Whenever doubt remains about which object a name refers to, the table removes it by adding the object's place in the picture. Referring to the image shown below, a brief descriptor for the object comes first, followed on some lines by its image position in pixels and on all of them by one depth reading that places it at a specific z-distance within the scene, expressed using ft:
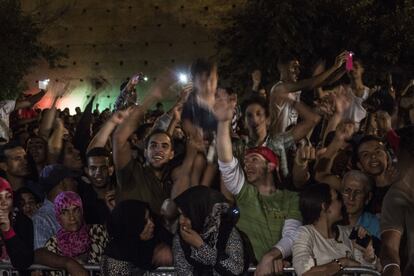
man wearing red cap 16.02
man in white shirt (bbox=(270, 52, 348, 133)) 23.62
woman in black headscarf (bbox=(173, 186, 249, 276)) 14.62
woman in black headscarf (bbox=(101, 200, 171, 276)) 15.48
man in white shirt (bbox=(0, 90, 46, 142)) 31.14
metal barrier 14.55
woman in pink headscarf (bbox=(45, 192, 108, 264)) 16.88
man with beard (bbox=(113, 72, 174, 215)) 17.56
